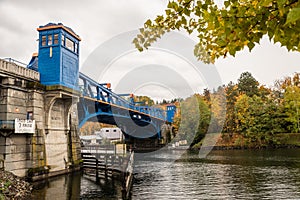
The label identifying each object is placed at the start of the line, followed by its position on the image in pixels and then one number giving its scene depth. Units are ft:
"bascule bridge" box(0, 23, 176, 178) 63.36
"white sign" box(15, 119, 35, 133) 63.21
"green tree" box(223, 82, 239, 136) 218.96
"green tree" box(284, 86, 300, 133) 197.36
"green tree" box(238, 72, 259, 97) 251.48
